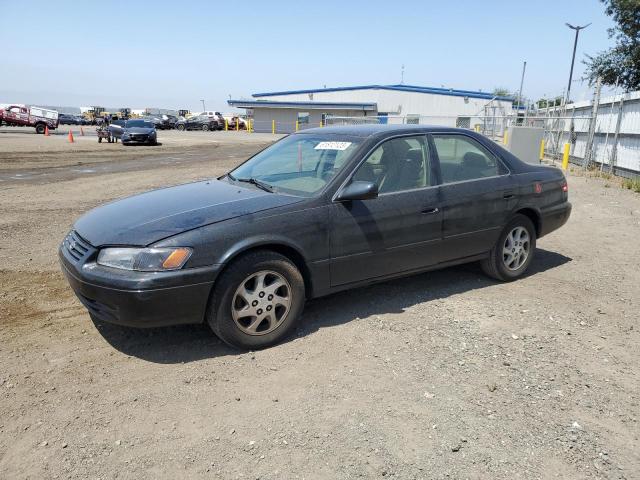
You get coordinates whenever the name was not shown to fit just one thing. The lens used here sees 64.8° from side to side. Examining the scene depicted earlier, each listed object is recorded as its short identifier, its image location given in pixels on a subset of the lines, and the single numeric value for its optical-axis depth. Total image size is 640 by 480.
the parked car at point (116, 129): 28.56
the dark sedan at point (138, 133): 26.85
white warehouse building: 53.91
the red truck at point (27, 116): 38.41
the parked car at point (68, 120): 62.06
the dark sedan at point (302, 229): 3.40
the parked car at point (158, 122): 52.86
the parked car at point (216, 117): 56.15
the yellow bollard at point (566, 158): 15.32
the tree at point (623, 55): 20.81
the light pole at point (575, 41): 33.91
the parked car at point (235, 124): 60.96
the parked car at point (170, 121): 54.75
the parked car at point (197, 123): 54.12
